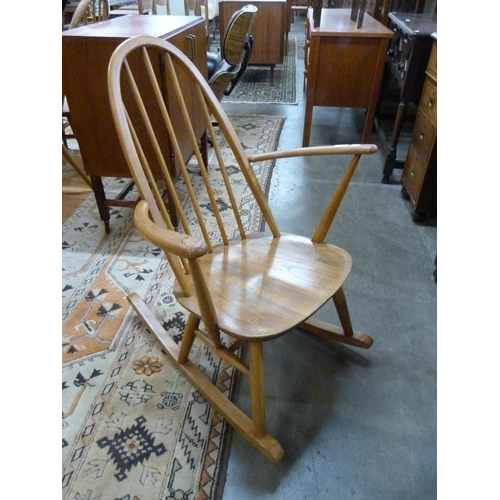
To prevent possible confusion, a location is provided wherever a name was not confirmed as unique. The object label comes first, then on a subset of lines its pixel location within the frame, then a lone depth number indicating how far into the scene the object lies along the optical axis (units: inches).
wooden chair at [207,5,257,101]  75.7
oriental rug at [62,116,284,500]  36.3
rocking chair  31.6
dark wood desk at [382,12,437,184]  70.5
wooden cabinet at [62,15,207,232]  53.1
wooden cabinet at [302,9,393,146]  88.9
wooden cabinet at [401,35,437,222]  65.7
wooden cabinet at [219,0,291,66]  142.3
